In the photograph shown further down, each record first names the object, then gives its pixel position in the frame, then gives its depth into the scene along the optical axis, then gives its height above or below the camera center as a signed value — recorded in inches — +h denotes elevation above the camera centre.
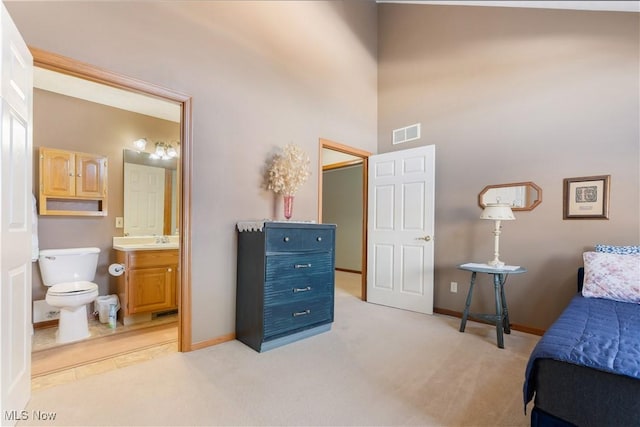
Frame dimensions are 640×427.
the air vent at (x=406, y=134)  149.0 +40.2
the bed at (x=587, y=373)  42.5 -24.4
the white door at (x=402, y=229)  136.9 -8.4
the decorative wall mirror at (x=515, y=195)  114.7 +7.2
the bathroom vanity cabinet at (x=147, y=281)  118.7 -29.6
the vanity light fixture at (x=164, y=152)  150.3 +29.9
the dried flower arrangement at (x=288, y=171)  109.7 +14.7
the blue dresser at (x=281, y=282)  93.1 -23.9
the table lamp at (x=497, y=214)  107.6 -0.6
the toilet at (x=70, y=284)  101.7 -27.9
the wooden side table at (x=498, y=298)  101.2 -31.7
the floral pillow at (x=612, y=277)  81.6 -18.1
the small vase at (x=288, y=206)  112.1 +1.9
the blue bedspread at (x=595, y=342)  44.8 -22.7
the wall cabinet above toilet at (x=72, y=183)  118.5 +10.8
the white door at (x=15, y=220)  54.2 -2.3
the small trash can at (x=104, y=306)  121.1 -39.5
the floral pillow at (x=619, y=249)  90.6 -11.2
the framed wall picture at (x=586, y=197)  100.6 +5.6
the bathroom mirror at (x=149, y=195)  140.9 +7.4
